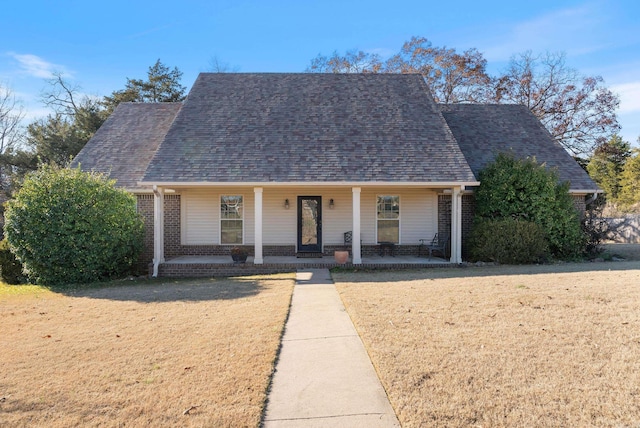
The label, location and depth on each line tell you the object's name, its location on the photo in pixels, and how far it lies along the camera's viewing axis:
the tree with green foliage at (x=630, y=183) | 33.91
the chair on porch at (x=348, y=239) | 14.74
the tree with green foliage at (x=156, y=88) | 30.78
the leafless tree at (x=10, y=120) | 32.72
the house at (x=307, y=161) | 12.57
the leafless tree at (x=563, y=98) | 27.58
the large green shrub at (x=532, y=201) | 12.80
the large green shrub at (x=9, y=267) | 12.00
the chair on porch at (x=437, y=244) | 14.13
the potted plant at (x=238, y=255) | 12.51
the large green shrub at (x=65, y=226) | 10.84
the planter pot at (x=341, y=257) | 12.52
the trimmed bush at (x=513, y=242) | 12.28
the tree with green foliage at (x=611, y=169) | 38.36
